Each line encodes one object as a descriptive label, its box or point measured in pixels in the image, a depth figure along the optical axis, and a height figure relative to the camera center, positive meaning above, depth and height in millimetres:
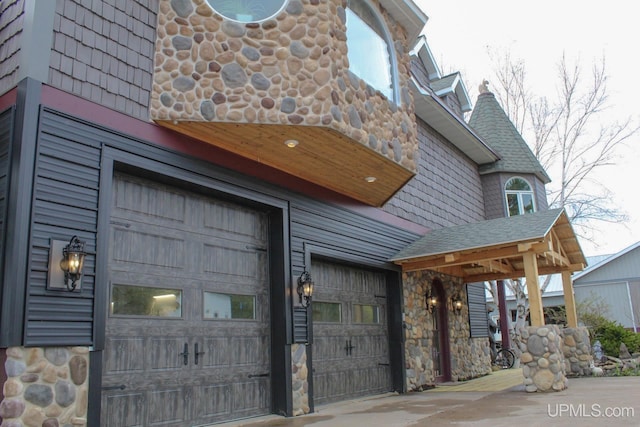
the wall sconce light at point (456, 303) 12688 +456
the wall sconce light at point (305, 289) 7699 +528
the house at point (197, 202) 4988 +1523
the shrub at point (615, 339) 14069 -515
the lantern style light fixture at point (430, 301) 11523 +471
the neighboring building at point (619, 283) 23688 +1532
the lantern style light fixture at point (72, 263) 4957 +631
